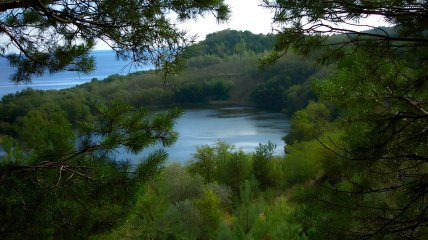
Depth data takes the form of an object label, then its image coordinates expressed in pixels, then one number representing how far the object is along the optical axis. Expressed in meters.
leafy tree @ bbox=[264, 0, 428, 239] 2.35
